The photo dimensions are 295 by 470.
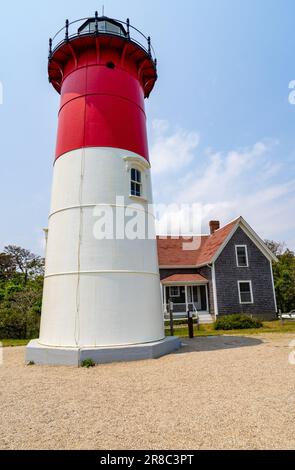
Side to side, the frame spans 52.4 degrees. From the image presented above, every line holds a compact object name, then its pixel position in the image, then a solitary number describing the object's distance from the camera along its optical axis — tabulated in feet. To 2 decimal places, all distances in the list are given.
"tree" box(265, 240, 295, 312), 87.51
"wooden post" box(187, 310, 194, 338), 42.09
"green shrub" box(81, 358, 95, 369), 25.13
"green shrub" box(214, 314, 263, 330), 54.19
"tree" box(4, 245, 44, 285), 119.32
